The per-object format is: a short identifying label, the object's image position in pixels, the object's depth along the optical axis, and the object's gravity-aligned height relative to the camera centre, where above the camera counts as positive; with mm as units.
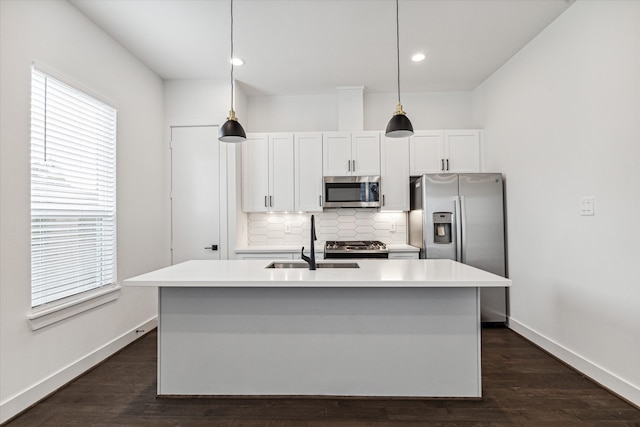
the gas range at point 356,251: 3791 -385
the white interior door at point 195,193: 3887 +316
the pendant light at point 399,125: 2406 +683
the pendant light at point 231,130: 2467 +676
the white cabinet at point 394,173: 4117 +563
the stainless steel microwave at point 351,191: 4082 +335
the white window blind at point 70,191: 2283 +232
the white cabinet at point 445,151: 4102 +826
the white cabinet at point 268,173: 4156 +584
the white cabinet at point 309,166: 4148 +664
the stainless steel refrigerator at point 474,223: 3625 -68
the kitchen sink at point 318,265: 2629 -377
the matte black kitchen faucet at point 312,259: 2279 -287
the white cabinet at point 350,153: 4137 +821
